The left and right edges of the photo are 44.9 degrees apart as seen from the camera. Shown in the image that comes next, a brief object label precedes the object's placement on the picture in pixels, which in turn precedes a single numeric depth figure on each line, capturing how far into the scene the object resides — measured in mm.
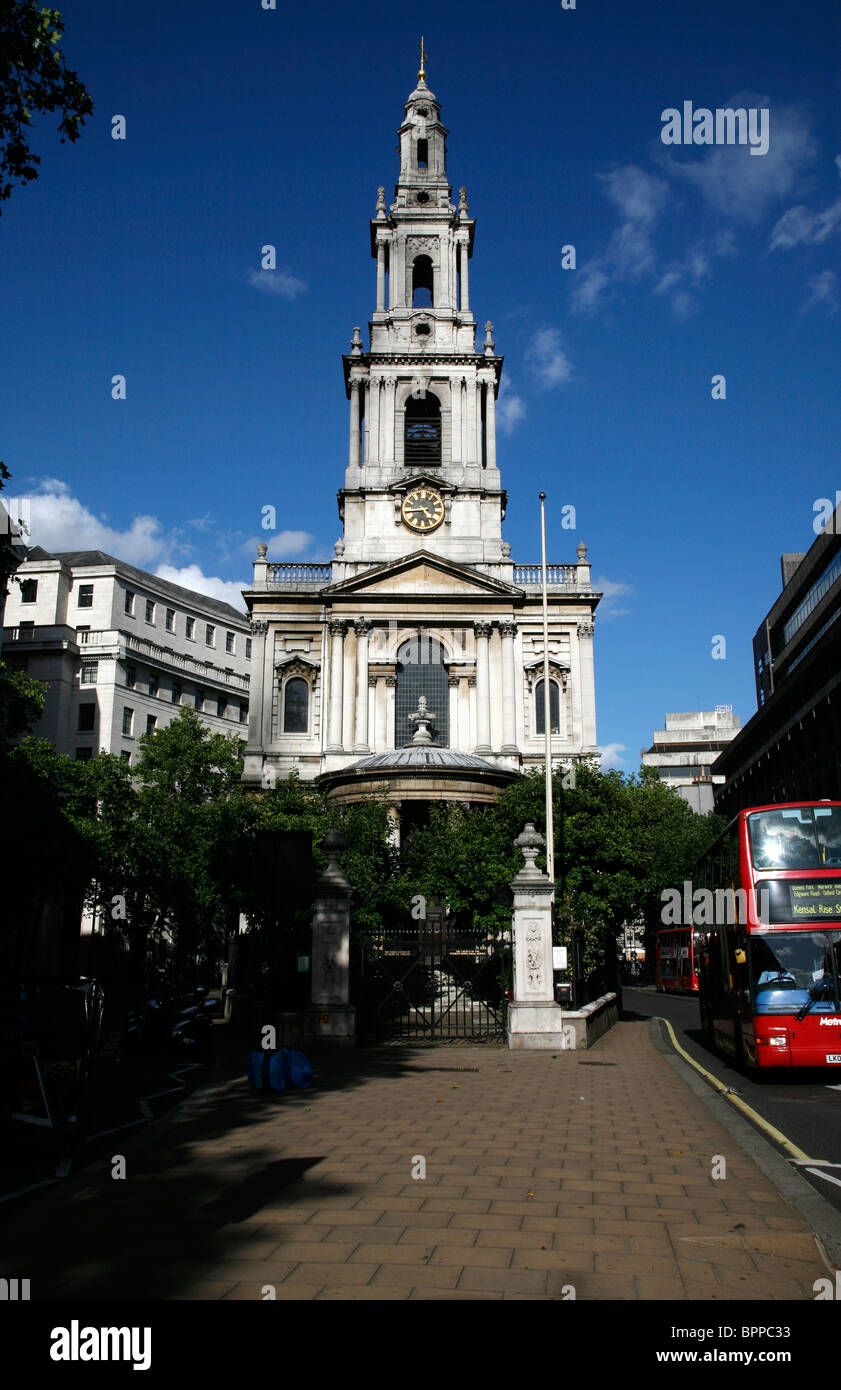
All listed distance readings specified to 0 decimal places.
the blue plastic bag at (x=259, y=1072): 13359
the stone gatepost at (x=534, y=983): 18609
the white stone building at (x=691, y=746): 108750
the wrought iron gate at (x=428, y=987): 19734
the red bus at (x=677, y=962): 44875
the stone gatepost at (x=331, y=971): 18234
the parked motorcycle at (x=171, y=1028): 18922
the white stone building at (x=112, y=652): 53844
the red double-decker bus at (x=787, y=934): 14461
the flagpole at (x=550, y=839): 23188
